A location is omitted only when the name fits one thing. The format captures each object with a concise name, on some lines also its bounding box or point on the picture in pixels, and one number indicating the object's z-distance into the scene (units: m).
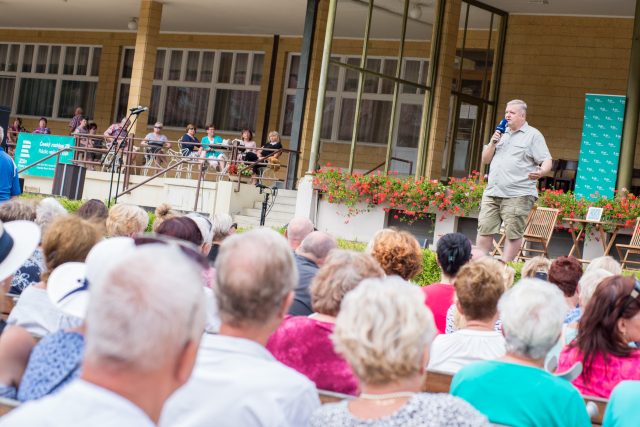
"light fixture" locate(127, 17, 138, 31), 35.32
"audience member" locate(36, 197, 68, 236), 7.92
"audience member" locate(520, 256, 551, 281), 8.49
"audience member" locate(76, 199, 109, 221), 9.33
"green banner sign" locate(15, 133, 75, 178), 28.82
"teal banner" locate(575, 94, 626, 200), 24.12
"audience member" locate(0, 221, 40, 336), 4.44
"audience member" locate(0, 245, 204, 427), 2.44
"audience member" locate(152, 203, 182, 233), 10.07
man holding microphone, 13.28
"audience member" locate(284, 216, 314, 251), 8.84
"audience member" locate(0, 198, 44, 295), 7.50
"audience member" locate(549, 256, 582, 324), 7.78
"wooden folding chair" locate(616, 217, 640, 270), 18.18
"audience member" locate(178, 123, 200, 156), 28.87
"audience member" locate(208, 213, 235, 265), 9.56
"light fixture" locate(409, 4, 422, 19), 26.33
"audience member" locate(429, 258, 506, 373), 5.67
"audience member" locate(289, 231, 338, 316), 7.19
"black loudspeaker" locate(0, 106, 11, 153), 17.42
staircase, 24.52
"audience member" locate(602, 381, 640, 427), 4.52
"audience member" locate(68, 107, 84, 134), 34.93
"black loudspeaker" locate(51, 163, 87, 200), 24.51
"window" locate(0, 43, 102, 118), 40.37
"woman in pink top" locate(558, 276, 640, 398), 5.45
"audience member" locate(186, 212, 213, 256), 7.94
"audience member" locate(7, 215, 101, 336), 5.28
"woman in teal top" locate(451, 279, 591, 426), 4.38
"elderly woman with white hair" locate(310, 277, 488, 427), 3.46
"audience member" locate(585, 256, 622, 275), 7.60
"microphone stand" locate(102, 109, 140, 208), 25.94
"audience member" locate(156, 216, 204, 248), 7.09
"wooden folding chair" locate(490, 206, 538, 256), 19.18
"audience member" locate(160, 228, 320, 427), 3.68
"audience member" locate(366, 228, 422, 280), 7.49
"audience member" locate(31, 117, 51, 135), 34.46
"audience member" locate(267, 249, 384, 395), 5.11
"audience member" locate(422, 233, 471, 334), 7.62
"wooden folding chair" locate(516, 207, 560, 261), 19.06
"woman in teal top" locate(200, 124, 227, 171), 27.46
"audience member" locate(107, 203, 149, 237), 8.62
